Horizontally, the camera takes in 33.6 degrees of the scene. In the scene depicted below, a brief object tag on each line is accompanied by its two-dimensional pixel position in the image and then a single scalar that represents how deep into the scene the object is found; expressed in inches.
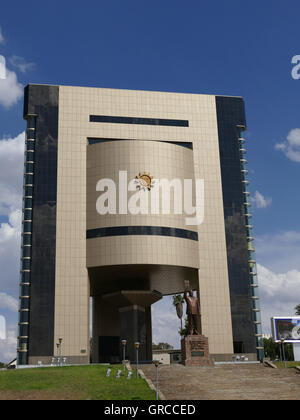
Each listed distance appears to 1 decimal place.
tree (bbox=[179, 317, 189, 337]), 4769.7
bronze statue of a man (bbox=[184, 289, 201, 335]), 2351.1
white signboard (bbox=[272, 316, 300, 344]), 2753.4
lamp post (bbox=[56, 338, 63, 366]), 2666.1
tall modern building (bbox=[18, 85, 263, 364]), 2819.9
